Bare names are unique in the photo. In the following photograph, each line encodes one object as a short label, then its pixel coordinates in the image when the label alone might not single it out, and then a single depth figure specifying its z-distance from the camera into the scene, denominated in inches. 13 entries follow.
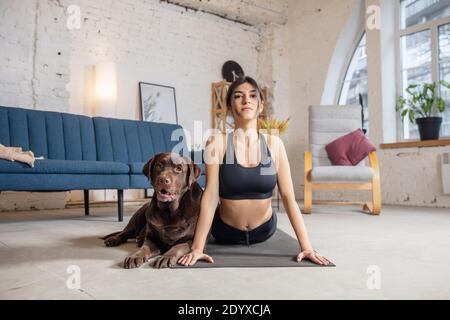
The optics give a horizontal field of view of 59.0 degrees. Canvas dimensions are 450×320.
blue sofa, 110.8
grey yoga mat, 60.4
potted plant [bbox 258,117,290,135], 175.6
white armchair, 141.7
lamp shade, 176.4
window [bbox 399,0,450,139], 185.6
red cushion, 157.8
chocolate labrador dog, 65.3
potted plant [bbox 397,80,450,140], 176.6
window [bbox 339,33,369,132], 224.2
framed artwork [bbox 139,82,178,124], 200.2
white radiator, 168.6
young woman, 64.0
